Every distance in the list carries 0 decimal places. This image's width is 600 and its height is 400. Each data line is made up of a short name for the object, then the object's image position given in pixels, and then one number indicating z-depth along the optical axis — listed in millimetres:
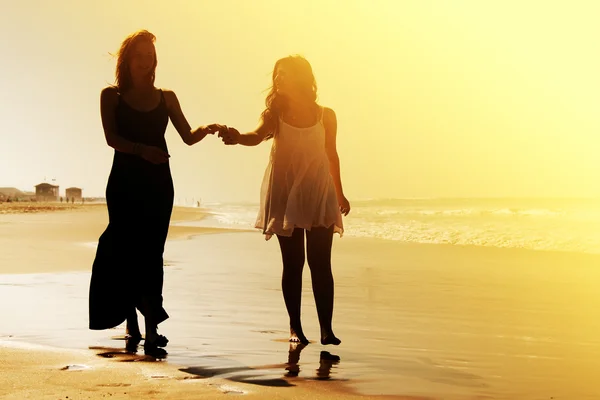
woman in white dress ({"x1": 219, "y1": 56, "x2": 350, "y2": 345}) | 5711
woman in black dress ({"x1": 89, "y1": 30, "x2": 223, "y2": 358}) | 5492
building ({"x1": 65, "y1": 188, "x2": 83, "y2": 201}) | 132375
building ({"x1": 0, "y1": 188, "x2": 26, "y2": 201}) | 152675
